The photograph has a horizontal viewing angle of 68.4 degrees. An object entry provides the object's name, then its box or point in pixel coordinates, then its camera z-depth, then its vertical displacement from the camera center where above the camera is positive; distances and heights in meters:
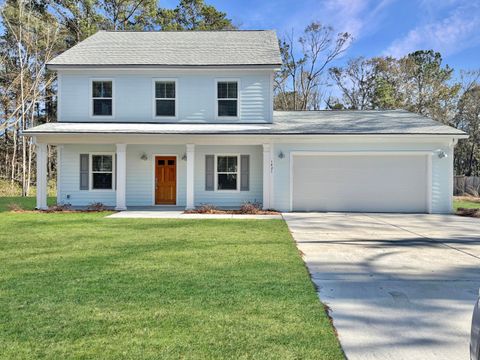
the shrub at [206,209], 12.33 -1.28
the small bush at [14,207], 12.39 -1.26
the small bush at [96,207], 12.63 -1.24
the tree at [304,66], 28.66 +9.07
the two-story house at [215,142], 12.65 +1.15
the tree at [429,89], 28.52 +7.07
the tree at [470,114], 29.83 +5.16
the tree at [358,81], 30.23 +8.16
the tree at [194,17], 27.22 +12.25
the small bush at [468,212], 12.10 -1.31
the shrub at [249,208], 12.25 -1.23
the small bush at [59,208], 12.34 -1.25
